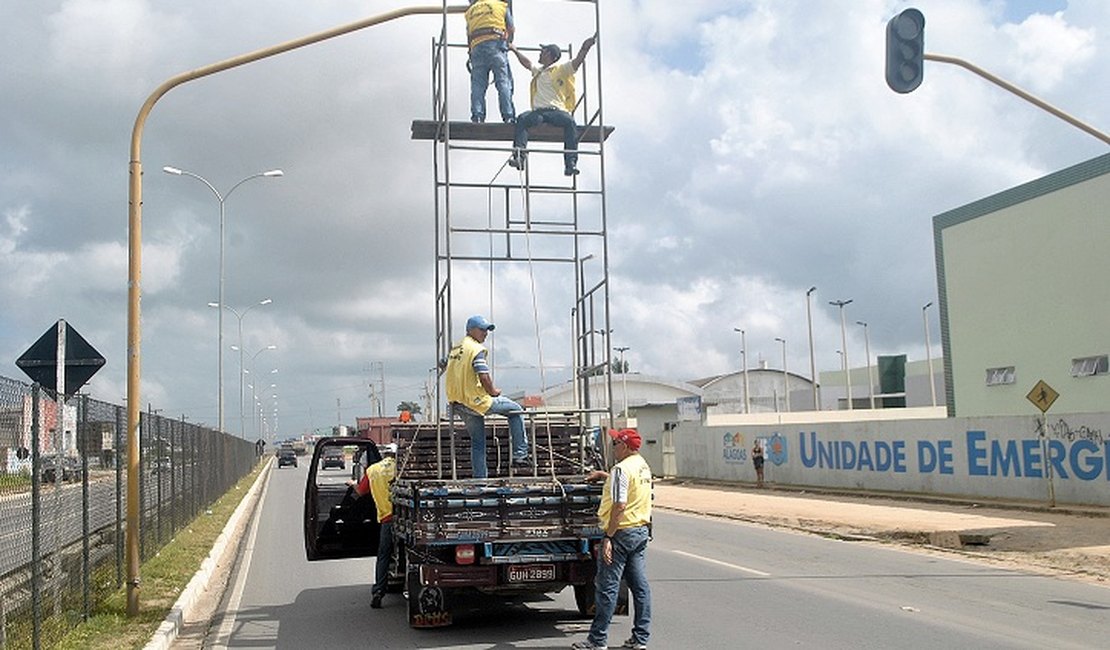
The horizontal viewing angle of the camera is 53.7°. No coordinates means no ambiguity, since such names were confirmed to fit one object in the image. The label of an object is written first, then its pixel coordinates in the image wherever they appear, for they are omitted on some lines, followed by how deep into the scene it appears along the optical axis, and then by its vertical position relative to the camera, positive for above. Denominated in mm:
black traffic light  12766 +4333
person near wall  36750 -921
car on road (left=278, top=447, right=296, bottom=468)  78688 -573
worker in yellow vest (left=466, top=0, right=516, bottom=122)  10680 +3799
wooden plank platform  10828 +3073
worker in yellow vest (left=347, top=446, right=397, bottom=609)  10773 -507
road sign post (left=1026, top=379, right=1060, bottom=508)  23234 +517
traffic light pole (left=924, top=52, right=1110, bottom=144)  13461 +4178
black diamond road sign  10070 +908
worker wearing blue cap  9531 +434
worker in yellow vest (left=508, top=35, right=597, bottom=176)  10805 +3390
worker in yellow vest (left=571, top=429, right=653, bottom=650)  8398 -796
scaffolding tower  10094 +2258
